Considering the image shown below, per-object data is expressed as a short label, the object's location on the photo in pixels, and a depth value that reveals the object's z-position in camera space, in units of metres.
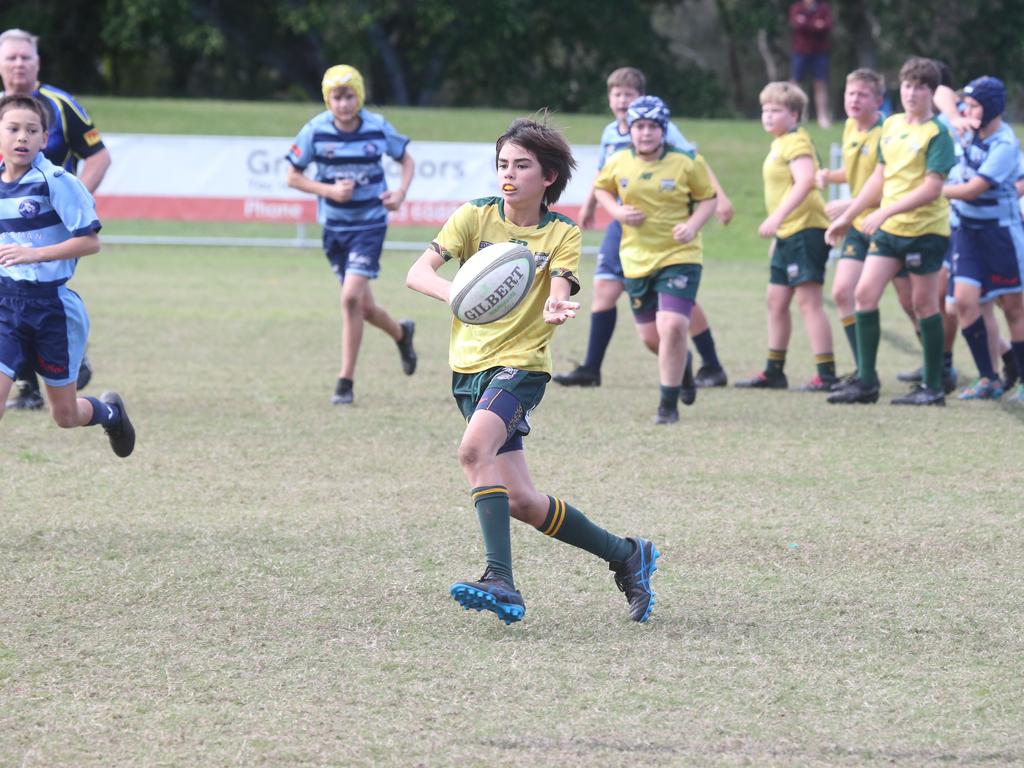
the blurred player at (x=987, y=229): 17.83
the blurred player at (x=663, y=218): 16.72
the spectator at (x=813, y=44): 49.59
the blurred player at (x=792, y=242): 19.06
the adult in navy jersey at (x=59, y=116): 15.62
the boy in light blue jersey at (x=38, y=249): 11.71
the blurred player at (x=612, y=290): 19.53
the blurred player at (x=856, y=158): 18.97
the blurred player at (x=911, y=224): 17.39
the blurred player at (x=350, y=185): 18.20
